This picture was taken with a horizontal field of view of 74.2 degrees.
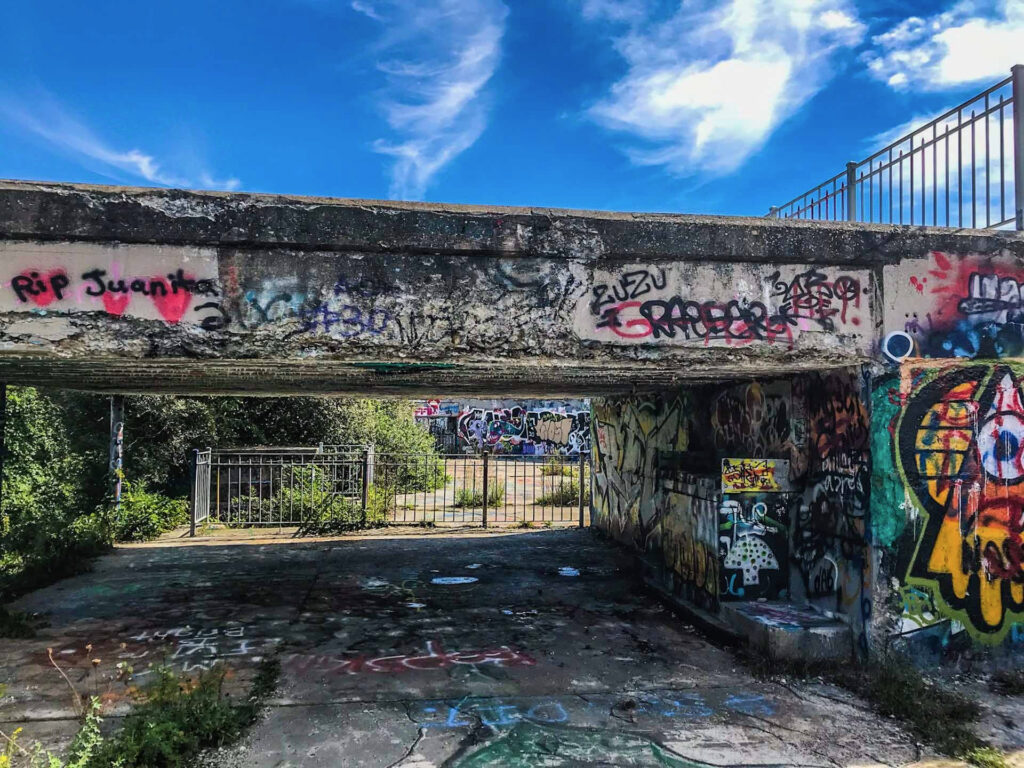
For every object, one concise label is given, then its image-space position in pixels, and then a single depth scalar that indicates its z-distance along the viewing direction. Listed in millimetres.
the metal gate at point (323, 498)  12750
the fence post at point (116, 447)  12047
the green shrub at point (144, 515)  11852
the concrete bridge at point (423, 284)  4582
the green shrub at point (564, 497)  16516
